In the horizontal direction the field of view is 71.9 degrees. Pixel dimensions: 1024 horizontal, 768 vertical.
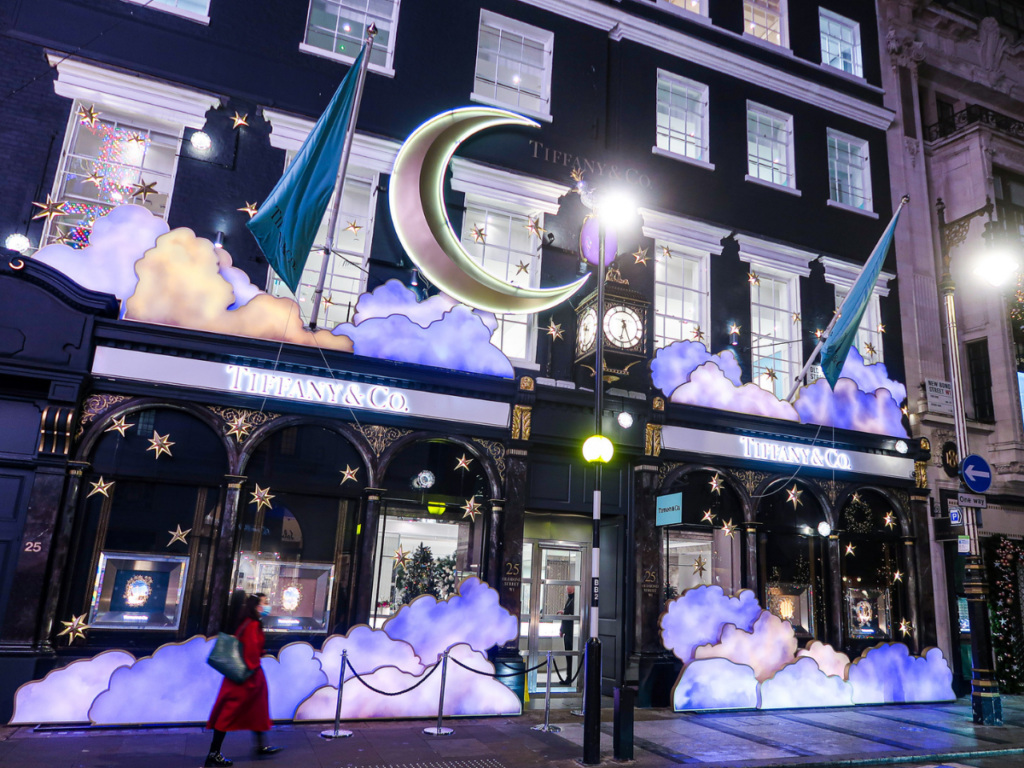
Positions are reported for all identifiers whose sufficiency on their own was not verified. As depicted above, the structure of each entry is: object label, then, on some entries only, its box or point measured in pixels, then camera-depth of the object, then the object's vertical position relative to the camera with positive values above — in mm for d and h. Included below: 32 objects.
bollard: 8258 -1811
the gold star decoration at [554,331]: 12578 +4037
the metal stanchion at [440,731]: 9242 -2208
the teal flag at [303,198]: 9570 +4740
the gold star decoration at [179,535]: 9633 +131
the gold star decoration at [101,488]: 9305 +674
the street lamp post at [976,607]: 11570 -352
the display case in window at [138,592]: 9234 -631
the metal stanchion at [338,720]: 8846 -2054
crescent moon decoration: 11719 +5270
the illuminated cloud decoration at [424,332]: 11016 +3494
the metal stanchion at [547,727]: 9742 -2196
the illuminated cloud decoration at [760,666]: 12039 -1564
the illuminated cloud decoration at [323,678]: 8711 -1669
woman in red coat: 7277 -1552
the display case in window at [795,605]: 13273 -519
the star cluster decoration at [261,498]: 10094 +715
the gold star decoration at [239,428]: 10039 +1659
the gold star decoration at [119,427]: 9530 +1506
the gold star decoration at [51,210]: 9969 +4511
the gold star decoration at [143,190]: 10500 +5110
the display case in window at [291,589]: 9969 -533
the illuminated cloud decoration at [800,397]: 13289 +3541
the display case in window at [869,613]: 13836 -621
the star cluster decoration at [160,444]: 9711 +1327
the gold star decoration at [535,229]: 13008 +5962
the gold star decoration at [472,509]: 11320 +794
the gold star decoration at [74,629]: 8906 -1098
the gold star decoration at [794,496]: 13789 +1516
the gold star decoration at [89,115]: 10594 +6206
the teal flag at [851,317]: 13117 +4786
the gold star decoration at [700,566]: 12898 +103
